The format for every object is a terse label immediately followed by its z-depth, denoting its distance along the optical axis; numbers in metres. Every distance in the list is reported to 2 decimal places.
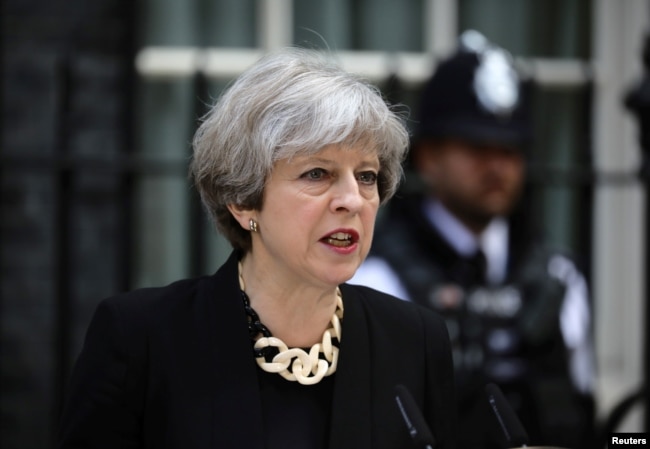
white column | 12.62
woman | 4.96
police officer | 9.34
